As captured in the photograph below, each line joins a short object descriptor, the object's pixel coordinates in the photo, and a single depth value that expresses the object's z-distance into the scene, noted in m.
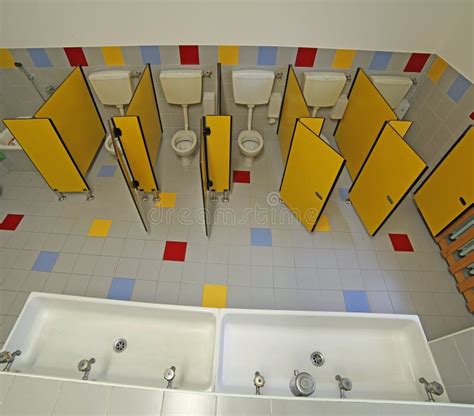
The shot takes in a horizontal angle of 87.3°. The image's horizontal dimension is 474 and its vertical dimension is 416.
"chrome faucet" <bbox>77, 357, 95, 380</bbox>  1.20
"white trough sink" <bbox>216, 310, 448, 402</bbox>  1.38
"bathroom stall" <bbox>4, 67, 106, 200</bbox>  1.94
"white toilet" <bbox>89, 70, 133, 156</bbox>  2.36
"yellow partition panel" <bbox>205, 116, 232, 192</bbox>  1.82
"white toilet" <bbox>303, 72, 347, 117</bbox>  2.42
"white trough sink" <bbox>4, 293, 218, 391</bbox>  1.42
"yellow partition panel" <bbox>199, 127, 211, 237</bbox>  1.74
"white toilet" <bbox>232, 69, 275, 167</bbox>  2.41
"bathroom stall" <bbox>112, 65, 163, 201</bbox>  1.84
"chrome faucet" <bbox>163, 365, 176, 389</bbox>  1.14
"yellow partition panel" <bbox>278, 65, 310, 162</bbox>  2.08
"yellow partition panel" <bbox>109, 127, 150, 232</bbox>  1.57
